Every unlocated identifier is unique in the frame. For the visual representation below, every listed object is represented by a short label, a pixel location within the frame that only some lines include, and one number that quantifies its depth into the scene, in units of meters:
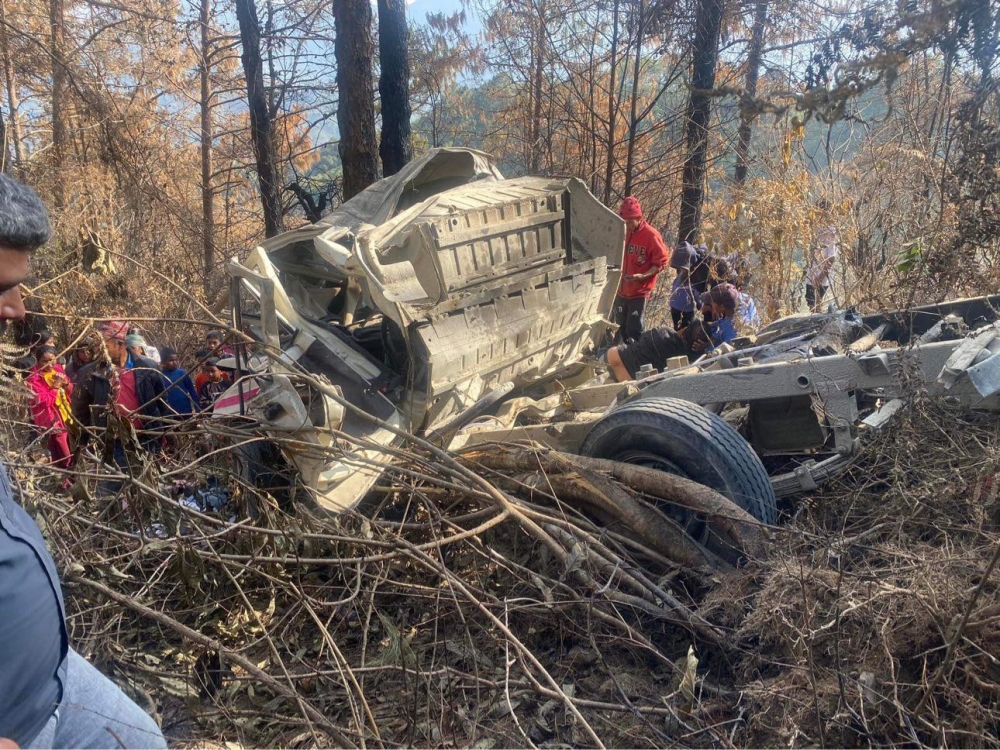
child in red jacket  4.66
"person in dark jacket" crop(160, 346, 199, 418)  6.44
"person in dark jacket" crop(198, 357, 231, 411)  5.83
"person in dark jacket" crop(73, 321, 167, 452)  5.94
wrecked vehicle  3.76
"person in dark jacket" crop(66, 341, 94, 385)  6.76
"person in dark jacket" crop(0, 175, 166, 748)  1.42
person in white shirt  8.11
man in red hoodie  8.69
